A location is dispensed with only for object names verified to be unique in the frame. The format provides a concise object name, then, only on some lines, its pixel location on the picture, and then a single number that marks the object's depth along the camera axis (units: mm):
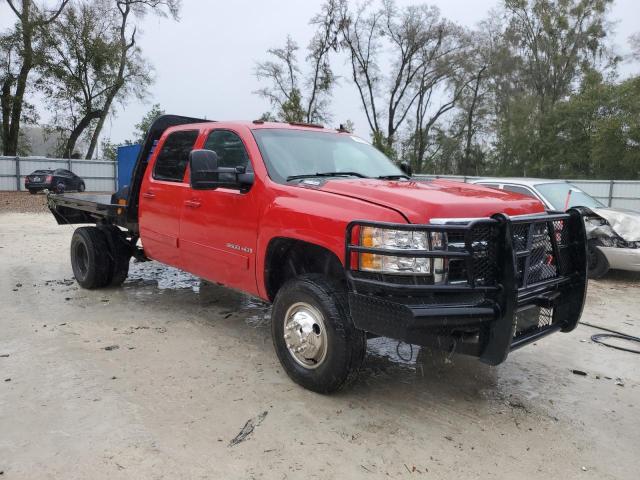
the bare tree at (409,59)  36969
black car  22562
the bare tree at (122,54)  31312
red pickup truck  2924
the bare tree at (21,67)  27312
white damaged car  7430
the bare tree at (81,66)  28873
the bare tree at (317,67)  37250
